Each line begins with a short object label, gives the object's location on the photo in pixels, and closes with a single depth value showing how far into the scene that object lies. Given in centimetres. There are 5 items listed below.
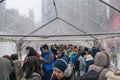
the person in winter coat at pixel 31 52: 345
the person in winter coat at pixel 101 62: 220
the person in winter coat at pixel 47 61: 449
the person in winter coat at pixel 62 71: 181
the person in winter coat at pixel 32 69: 279
